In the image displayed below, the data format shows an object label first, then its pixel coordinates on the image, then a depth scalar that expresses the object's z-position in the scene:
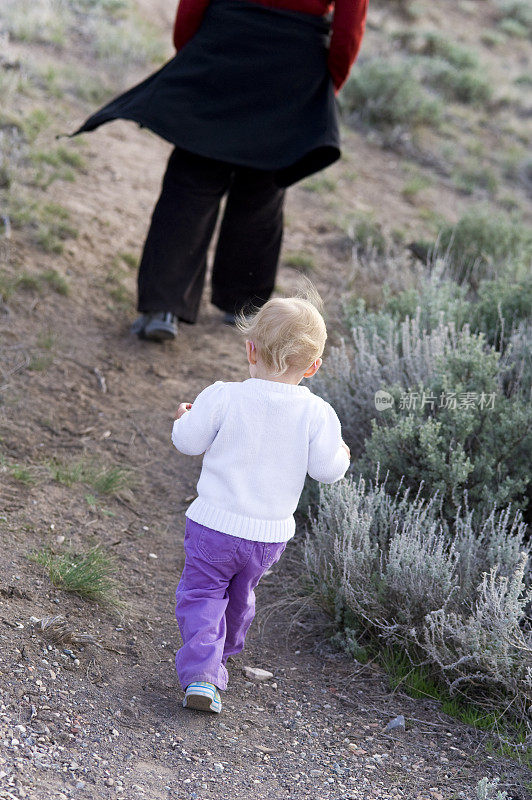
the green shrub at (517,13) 14.62
